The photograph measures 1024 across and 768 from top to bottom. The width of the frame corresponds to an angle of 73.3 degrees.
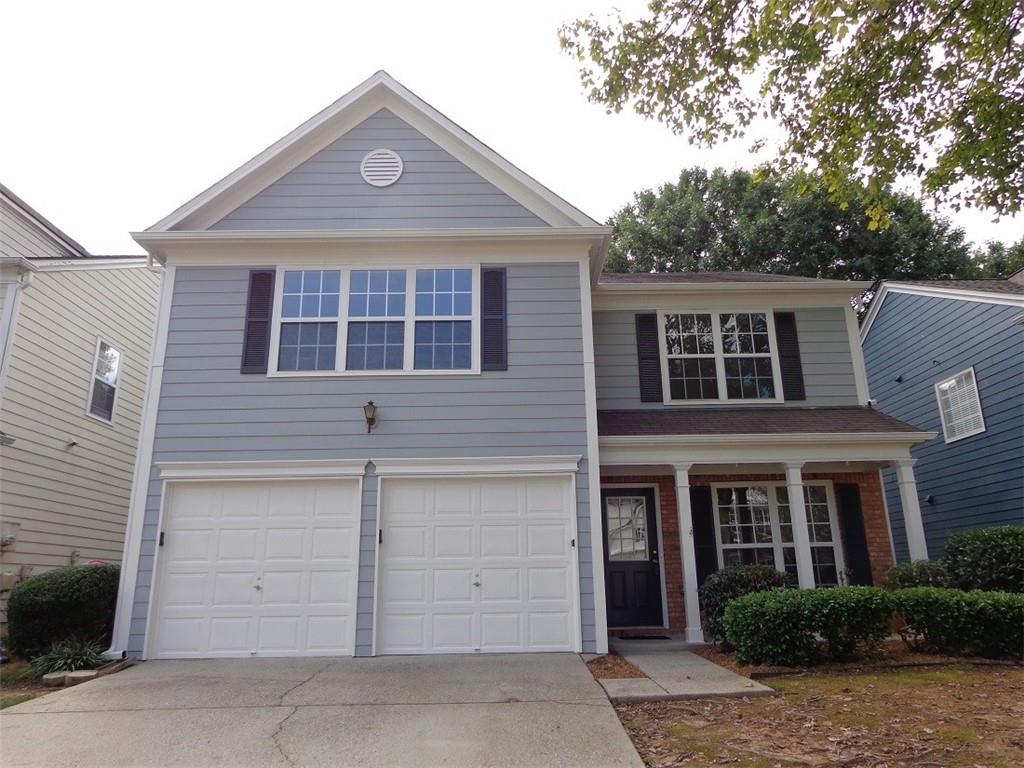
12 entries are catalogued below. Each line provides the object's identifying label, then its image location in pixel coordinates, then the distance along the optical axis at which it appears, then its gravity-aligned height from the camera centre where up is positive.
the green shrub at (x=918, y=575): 8.82 -0.25
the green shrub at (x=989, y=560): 8.66 -0.07
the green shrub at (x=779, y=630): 7.18 -0.74
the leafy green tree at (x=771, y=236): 22.45 +10.70
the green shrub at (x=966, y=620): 7.17 -0.67
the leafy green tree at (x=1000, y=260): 22.73 +9.56
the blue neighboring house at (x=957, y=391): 11.22 +2.92
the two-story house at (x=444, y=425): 8.59 +1.79
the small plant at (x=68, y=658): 7.61 -0.99
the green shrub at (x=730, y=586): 8.53 -0.34
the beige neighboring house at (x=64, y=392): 10.09 +2.79
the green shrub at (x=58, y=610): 7.84 -0.48
